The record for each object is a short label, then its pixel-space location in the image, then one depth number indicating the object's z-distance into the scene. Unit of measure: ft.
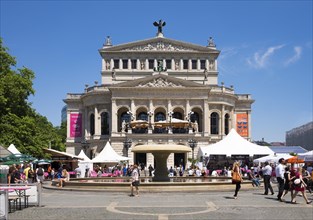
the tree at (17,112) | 117.33
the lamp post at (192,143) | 156.27
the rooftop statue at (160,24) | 210.46
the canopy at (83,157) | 123.44
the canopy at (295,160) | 75.15
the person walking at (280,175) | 50.98
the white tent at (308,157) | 84.70
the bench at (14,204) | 42.40
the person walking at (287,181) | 50.54
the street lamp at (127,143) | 163.42
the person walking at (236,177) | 52.64
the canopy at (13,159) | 74.47
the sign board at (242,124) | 191.76
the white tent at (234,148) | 82.87
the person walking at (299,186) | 47.55
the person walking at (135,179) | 56.58
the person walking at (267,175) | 58.24
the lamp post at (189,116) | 166.36
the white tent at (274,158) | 107.89
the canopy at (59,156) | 125.77
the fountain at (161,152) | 69.35
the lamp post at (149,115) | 166.05
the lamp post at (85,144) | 181.85
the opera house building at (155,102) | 167.75
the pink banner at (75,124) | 194.55
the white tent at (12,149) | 97.24
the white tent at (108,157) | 112.07
